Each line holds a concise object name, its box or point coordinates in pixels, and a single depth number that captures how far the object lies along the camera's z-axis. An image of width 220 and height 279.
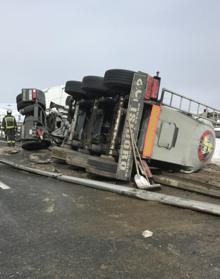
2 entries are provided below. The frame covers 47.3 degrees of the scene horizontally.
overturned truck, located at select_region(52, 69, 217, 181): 4.43
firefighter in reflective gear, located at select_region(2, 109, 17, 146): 8.94
